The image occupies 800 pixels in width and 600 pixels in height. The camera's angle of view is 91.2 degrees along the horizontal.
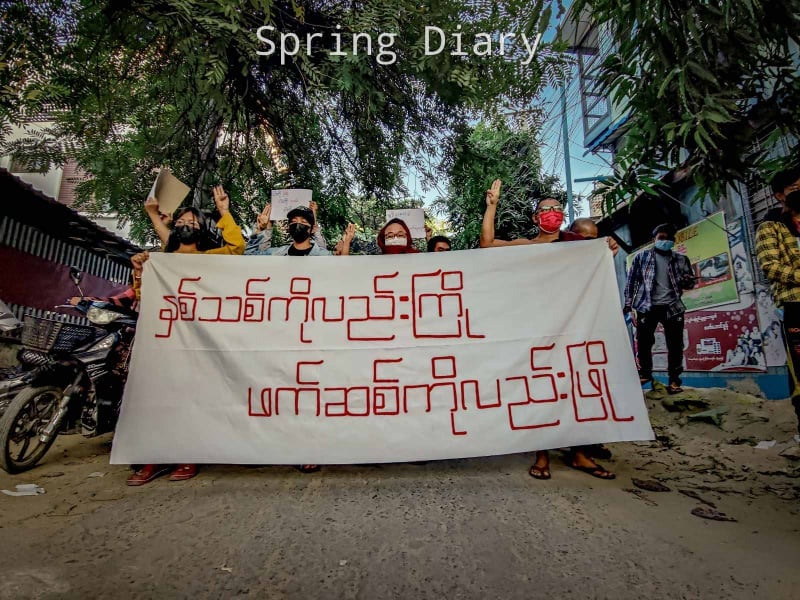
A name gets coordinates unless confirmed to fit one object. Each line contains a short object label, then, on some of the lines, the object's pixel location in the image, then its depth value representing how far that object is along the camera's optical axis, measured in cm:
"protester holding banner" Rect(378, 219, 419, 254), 301
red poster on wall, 484
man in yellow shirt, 209
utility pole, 442
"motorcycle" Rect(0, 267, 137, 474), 264
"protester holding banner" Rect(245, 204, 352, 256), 305
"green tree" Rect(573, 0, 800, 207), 169
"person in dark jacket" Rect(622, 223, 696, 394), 462
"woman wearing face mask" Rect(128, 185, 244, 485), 269
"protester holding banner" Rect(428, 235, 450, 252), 408
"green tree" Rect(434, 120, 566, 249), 500
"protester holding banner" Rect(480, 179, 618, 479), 288
